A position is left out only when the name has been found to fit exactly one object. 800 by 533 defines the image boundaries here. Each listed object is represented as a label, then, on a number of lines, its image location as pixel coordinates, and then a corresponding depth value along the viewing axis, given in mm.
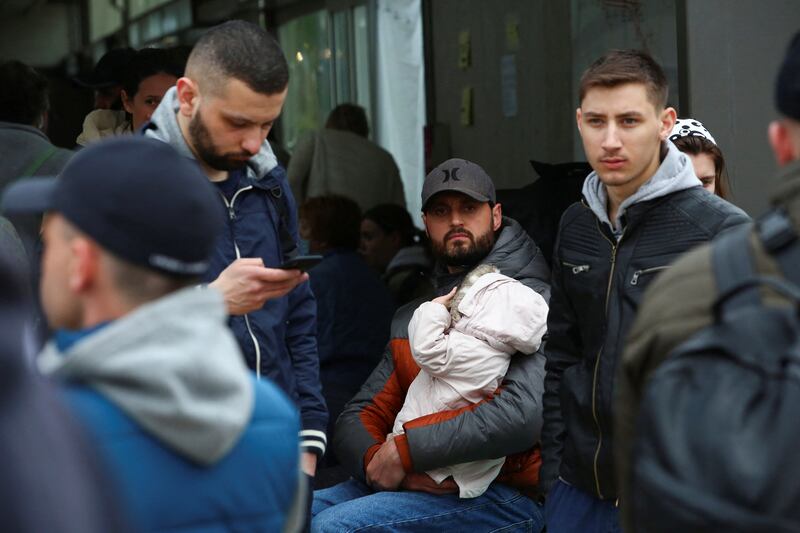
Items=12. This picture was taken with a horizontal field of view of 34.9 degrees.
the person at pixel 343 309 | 5613
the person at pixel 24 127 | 3873
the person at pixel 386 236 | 6910
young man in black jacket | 3303
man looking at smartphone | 3156
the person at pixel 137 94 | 4426
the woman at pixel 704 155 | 4340
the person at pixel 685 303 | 1938
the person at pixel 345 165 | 7332
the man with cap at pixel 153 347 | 1789
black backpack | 1749
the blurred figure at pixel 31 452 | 1429
